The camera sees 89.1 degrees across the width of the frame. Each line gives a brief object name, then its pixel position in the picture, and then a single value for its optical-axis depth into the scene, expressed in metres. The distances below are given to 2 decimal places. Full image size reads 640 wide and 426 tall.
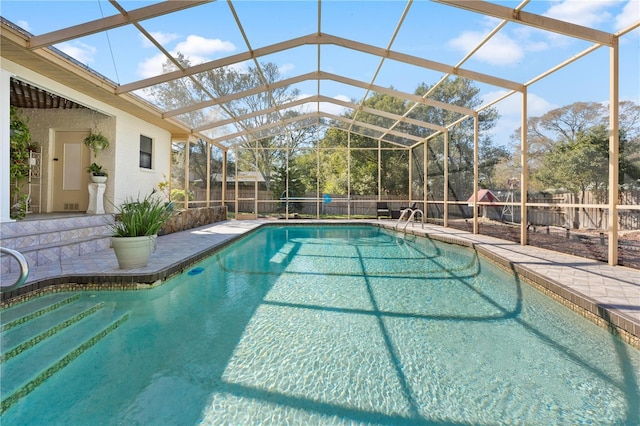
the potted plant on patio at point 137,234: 4.00
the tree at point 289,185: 13.91
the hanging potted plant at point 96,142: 6.59
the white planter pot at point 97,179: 6.50
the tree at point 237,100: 6.88
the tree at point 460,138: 7.43
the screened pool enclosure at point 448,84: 4.27
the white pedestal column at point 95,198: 6.47
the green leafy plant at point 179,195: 9.05
